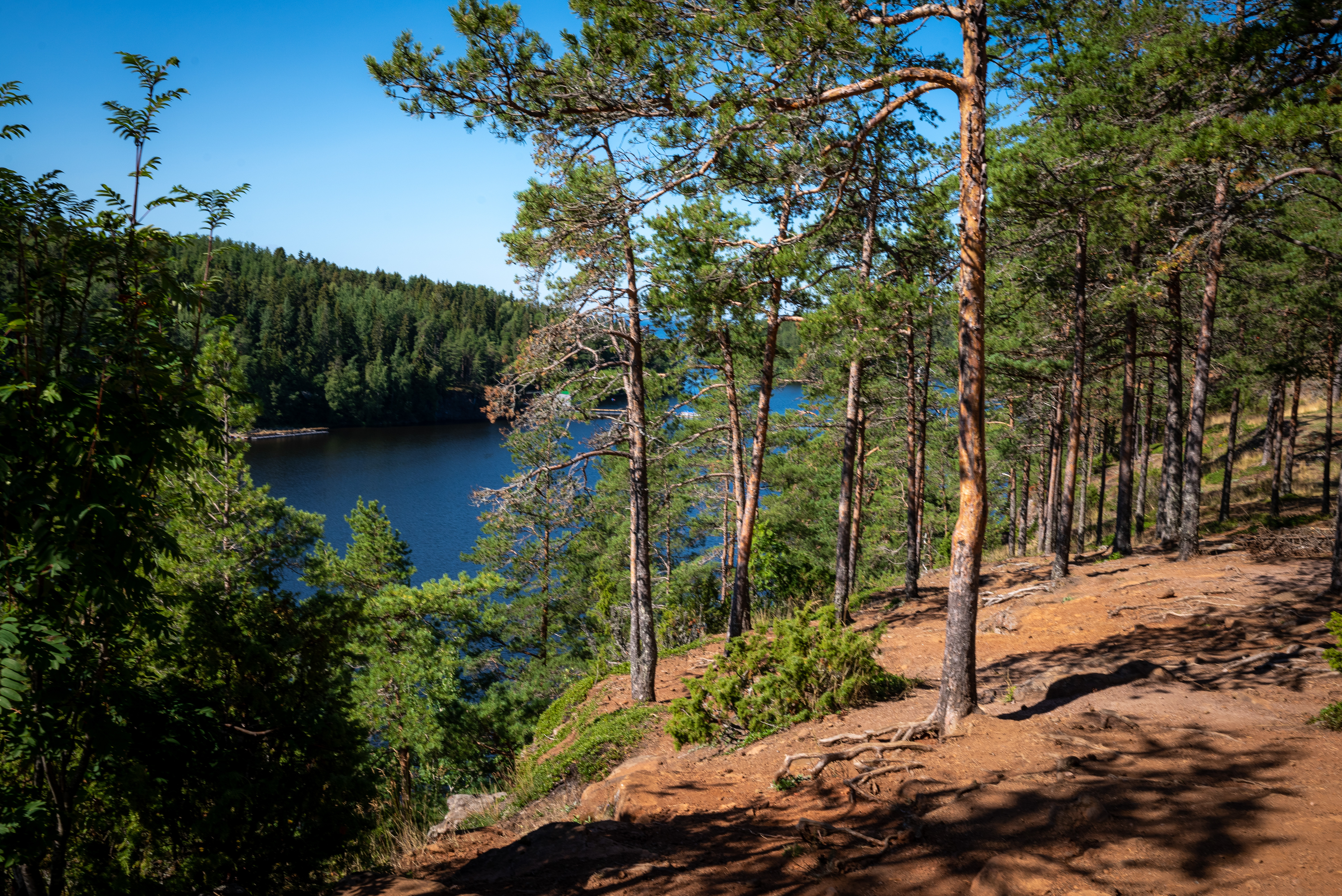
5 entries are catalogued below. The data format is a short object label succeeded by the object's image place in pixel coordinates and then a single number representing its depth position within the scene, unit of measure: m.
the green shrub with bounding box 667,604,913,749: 7.56
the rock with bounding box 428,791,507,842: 9.13
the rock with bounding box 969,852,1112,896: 3.46
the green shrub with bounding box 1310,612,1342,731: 5.07
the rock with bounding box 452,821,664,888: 4.90
